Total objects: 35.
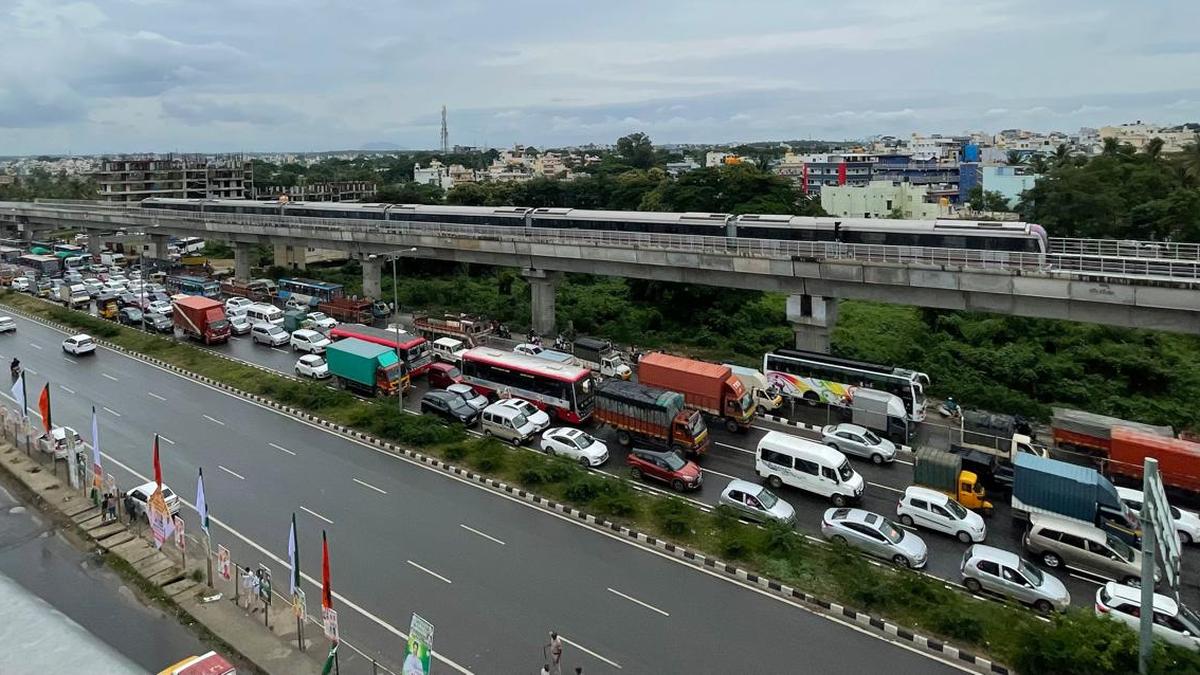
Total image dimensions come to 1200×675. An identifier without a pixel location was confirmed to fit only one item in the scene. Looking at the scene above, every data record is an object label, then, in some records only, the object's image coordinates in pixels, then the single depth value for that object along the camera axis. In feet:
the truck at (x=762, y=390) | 97.25
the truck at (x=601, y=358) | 110.93
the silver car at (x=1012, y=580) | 52.85
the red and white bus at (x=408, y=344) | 108.17
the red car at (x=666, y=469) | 73.15
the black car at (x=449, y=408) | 91.61
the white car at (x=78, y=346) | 126.41
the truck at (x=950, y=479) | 69.31
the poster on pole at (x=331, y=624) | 43.78
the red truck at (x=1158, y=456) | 71.00
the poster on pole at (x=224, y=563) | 54.29
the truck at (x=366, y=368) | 101.50
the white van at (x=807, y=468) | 69.92
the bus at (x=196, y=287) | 182.50
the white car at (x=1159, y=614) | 46.44
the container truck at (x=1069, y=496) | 60.90
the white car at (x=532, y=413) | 87.96
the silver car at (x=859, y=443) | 80.89
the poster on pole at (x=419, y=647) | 37.42
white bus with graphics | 90.99
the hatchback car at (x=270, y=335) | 134.41
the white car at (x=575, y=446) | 79.66
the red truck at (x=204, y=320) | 133.39
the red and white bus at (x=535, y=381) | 90.79
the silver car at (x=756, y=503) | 64.85
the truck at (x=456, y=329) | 128.06
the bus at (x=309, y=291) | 162.37
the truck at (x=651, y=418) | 80.94
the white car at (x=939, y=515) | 63.36
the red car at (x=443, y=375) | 106.63
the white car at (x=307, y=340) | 127.95
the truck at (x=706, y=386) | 89.81
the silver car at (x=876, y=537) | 58.75
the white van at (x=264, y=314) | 143.02
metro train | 101.35
